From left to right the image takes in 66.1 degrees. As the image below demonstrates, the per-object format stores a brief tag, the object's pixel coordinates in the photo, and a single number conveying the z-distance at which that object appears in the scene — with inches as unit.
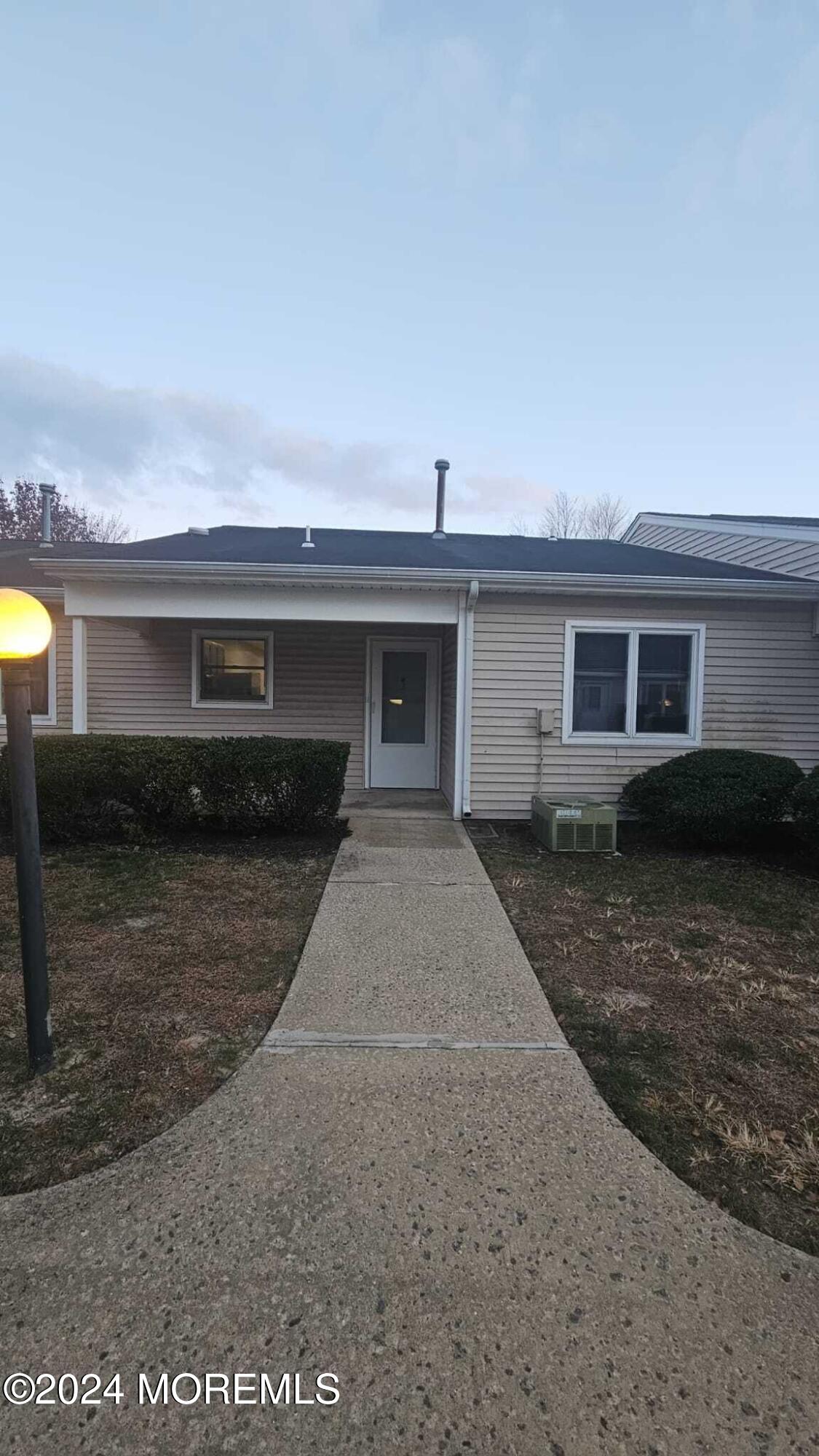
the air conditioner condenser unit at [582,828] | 250.7
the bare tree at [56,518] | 1144.2
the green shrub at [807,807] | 230.2
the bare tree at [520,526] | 1299.2
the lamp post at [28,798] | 98.3
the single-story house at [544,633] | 276.2
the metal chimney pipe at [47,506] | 484.1
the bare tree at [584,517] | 1232.2
